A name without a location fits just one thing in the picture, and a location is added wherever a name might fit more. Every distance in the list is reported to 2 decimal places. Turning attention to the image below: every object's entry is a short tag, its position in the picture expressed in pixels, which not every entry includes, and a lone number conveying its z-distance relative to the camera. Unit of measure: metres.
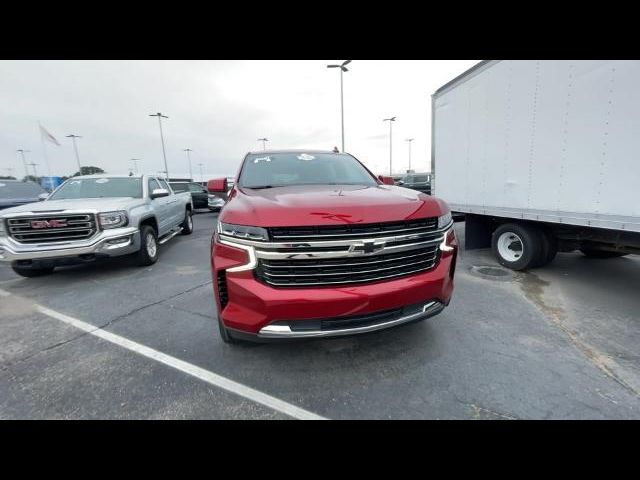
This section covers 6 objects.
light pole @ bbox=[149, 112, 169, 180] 33.69
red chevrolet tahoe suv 2.04
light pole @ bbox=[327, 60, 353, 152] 17.86
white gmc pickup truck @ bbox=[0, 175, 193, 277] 4.53
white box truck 3.47
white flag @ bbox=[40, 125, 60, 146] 25.28
